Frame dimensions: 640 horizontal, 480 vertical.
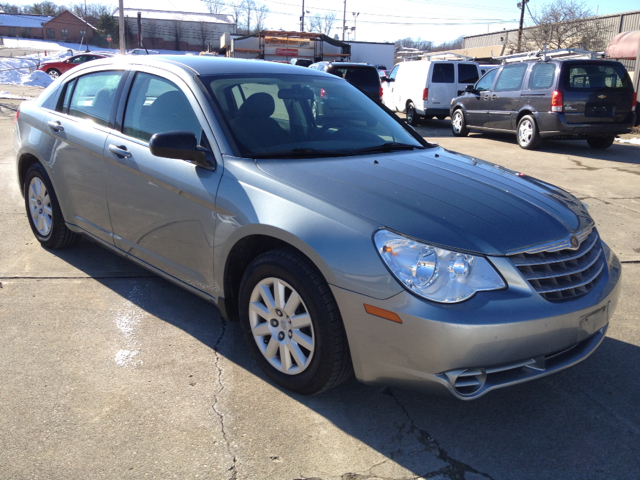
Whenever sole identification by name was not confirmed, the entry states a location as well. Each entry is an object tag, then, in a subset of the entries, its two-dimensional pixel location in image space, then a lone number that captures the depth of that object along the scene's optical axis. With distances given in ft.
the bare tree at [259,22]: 333.62
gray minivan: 35.55
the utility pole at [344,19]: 259.60
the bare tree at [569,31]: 109.40
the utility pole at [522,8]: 137.69
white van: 52.75
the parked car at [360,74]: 53.31
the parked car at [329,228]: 7.88
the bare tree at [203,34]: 255.50
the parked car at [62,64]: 105.19
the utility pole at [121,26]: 86.63
